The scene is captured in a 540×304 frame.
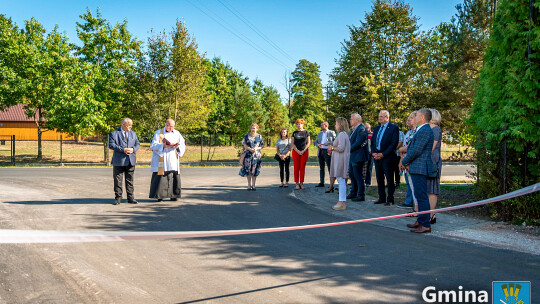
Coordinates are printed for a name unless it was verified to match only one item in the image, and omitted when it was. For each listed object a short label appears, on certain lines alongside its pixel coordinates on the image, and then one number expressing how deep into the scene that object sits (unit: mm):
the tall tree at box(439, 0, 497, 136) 30250
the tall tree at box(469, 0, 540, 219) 7191
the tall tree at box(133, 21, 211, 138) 25812
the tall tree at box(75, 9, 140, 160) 28531
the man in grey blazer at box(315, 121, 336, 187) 12633
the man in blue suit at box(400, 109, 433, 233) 6770
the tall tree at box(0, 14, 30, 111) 28953
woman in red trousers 12656
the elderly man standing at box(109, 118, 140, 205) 9711
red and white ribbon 2146
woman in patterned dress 12469
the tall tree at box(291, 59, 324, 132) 61156
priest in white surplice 10055
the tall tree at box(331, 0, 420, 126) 29500
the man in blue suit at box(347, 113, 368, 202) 9727
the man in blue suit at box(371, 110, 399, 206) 9203
